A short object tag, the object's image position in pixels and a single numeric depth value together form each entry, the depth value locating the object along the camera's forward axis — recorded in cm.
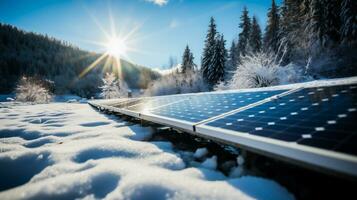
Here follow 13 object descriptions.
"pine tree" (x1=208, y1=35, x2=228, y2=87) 3388
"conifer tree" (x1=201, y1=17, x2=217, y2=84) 3475
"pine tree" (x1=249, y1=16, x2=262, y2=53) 3888
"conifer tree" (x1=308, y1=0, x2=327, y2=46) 2548
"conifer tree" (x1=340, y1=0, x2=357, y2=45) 2181
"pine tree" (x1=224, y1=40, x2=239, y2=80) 4169
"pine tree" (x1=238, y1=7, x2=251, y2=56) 4209
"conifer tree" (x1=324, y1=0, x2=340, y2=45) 2461
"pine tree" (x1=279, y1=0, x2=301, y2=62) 3112
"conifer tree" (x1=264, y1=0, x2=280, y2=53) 3641
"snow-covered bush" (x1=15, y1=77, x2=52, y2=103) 3302
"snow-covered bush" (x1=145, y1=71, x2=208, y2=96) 3800
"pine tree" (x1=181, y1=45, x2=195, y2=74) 4753
